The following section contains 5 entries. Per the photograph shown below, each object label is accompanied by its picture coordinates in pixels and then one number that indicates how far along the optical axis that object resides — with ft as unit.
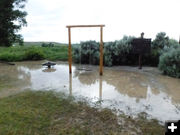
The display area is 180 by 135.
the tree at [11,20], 23.53
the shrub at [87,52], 27.63
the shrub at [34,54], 34.04
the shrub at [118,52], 25.56
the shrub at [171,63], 18.54
